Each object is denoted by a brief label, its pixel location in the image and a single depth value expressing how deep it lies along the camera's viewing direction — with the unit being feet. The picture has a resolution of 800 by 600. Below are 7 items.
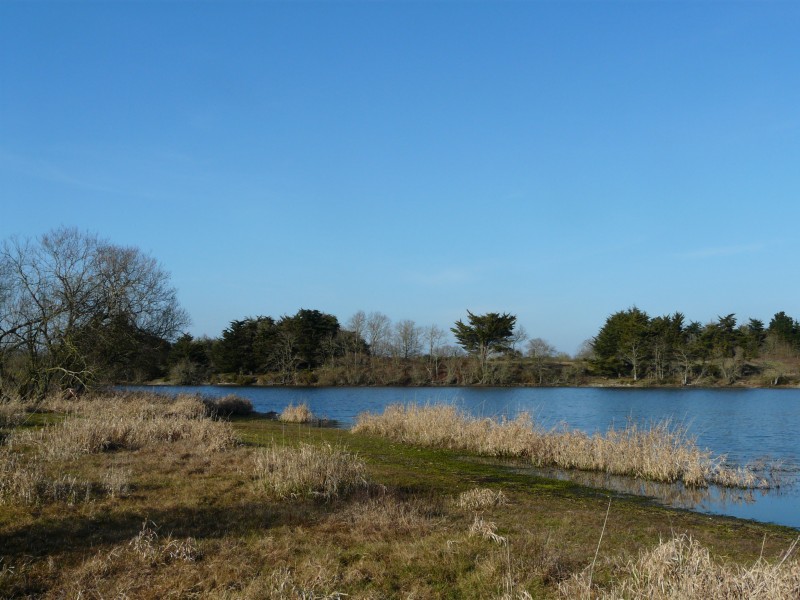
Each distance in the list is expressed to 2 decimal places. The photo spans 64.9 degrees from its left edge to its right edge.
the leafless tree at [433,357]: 237.45
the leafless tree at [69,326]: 84.79
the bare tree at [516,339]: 235.81
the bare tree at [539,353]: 229.45
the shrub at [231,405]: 92.85
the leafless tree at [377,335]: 259.19
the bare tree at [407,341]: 257.96
